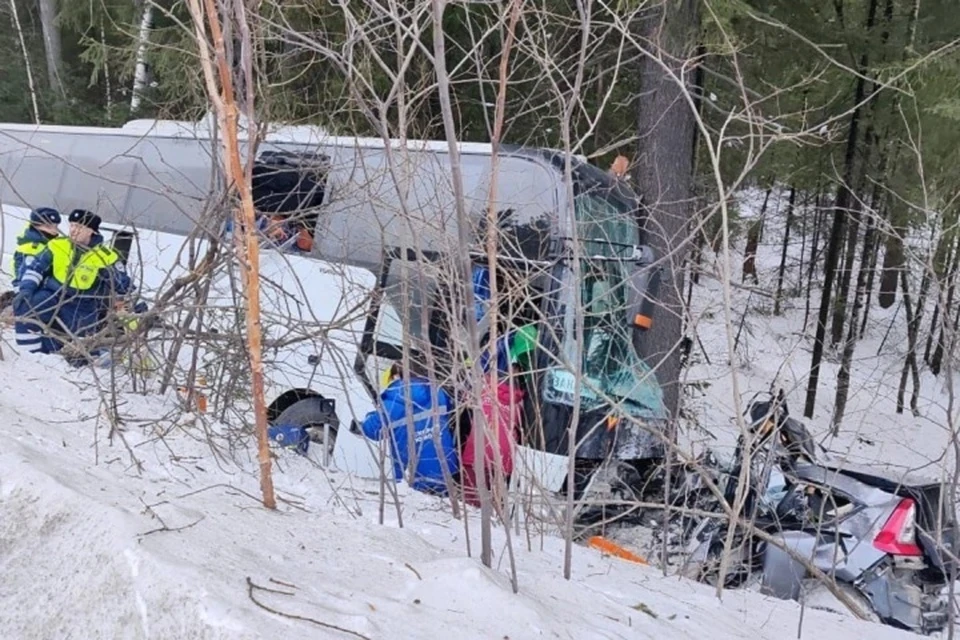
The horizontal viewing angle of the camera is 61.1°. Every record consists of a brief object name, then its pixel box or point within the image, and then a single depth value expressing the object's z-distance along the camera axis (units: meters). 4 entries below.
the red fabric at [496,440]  3.13
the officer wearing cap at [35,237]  5.85
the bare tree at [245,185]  2.72
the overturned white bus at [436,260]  3.97
